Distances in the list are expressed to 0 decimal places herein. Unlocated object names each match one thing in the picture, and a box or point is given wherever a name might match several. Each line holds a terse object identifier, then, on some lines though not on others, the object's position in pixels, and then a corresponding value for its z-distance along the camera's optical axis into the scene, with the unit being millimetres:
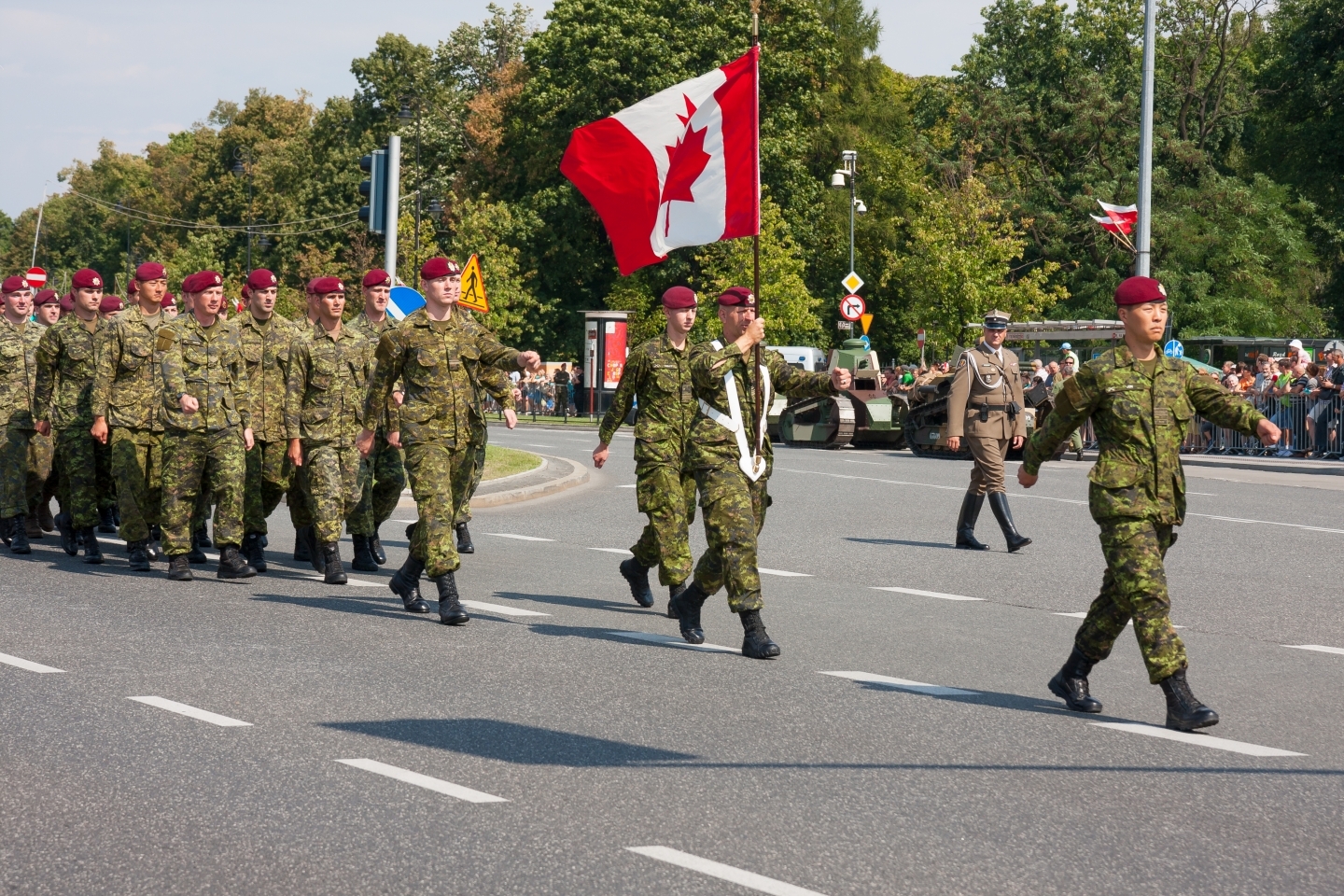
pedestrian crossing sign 21859
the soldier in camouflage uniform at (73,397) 12461
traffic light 18984
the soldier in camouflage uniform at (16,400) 12664
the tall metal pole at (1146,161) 29875
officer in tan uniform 13938
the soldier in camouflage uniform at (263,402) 11773
